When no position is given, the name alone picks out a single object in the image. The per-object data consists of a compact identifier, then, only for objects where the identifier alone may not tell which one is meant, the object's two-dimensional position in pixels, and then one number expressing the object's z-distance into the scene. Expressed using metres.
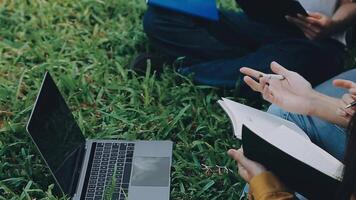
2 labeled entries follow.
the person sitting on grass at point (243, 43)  2.38
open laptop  1.80
